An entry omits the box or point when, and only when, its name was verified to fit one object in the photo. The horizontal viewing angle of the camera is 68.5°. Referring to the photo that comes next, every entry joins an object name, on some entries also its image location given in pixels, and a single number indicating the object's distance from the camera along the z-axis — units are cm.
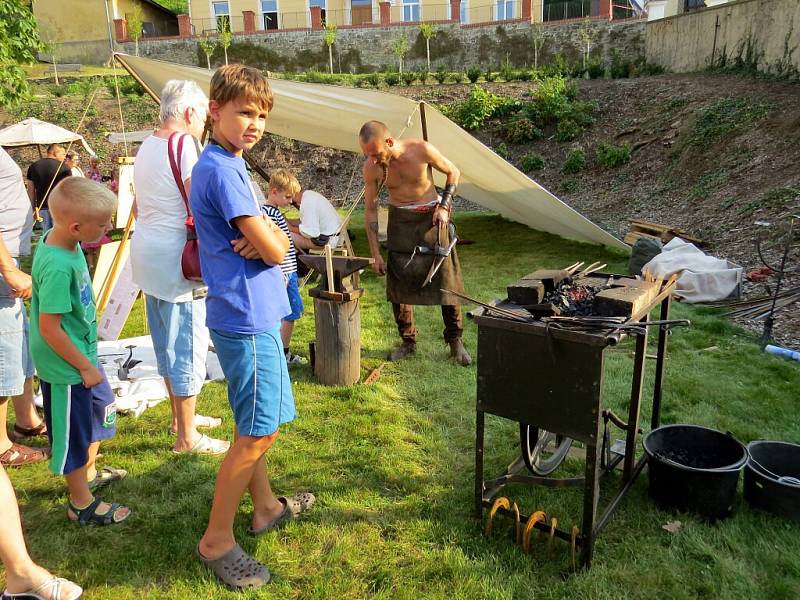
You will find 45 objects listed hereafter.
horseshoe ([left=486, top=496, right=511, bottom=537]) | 234
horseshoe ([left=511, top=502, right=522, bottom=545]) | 230
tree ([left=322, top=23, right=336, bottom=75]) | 2355
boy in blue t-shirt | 180
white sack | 550
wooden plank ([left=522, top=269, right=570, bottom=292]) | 247
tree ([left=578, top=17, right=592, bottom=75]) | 2039
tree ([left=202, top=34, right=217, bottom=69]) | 2392
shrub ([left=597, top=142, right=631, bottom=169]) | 1186
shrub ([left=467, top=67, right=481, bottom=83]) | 1731
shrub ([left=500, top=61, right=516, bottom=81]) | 1772
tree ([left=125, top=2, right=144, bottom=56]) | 2575
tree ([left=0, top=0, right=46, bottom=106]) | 758
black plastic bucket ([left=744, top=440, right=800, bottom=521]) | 236
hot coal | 222
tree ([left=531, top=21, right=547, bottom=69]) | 2186
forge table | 202
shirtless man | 422
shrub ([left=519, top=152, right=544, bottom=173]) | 1327
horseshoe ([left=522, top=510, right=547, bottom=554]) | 223
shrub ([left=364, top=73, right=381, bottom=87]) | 1884
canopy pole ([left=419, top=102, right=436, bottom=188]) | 576
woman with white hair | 261
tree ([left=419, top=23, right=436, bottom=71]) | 2295
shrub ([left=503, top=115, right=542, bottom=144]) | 1427
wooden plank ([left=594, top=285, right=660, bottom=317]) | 213
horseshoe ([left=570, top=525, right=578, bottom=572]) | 215
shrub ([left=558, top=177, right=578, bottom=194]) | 1200
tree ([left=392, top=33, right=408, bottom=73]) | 2218
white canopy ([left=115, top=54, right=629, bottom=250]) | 592
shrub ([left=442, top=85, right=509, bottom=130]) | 1509
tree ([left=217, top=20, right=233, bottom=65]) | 2360
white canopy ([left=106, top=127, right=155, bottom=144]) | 1195
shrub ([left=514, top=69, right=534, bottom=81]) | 1756
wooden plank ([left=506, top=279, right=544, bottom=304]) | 230
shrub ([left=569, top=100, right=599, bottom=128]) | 1379
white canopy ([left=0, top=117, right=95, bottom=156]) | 856
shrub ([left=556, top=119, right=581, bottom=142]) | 1360
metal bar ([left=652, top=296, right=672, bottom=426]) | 282
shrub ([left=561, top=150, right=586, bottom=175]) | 1256
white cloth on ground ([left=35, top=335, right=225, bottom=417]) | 363
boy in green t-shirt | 217
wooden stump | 391
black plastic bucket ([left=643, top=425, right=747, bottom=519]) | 236
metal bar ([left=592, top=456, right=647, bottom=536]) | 228
